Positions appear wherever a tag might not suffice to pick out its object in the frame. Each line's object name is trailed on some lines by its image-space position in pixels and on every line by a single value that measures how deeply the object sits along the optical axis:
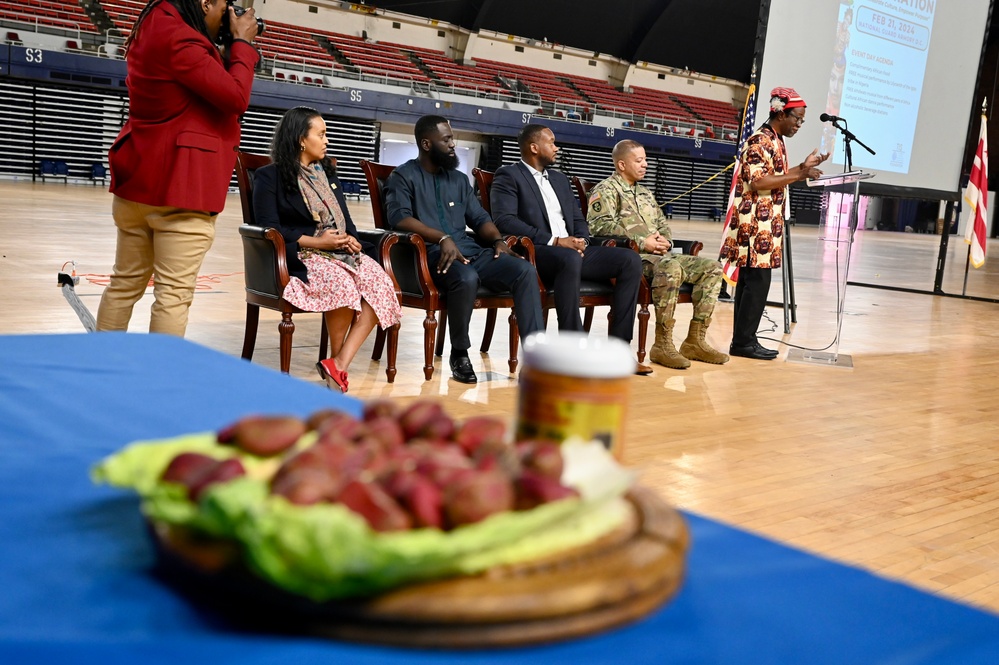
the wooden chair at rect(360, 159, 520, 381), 4.17
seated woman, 3.95
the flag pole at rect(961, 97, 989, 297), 8.17
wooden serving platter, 0.53
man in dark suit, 4.64
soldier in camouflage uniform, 4.99
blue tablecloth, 0.53
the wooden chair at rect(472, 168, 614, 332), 4.56
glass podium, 5.03
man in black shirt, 4.22
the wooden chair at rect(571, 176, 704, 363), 4.93
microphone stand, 5.33
